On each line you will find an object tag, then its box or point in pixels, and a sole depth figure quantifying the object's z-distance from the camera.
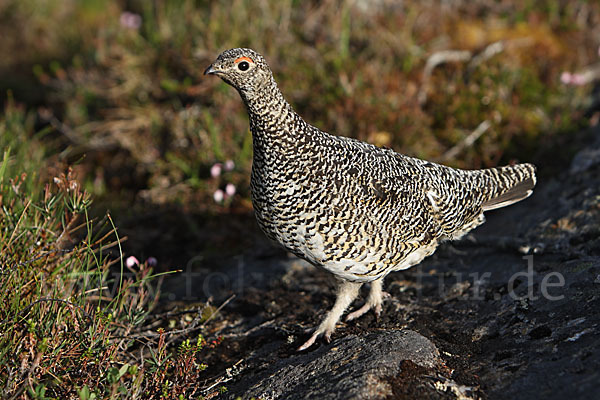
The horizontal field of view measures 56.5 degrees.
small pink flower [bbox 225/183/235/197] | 5.84
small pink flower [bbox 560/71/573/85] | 6.36
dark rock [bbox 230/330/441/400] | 3.14
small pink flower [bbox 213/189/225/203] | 5.91
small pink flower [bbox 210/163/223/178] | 6.07
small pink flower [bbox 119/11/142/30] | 7.71
